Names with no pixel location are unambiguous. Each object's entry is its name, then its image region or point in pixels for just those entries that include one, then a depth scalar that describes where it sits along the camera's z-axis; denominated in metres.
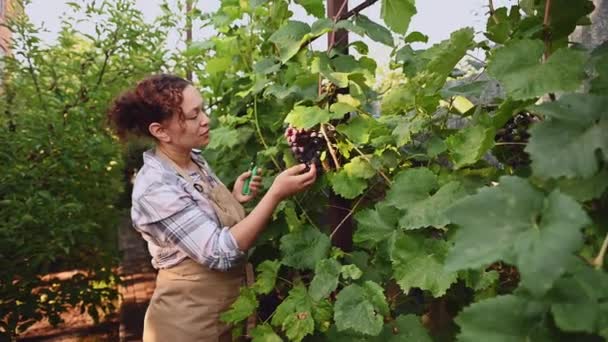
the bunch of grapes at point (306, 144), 1.36
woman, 1.53
